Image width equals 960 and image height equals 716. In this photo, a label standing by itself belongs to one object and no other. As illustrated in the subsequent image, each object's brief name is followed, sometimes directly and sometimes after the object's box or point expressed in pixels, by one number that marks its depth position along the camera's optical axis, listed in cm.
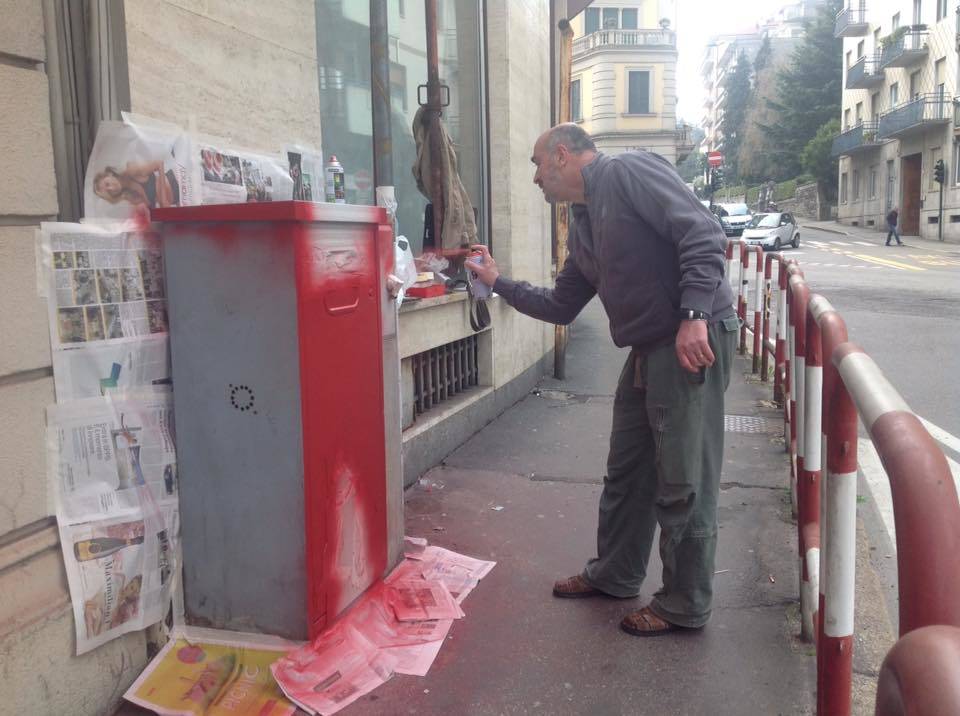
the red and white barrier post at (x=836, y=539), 207
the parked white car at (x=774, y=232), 3200
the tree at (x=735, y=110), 7900
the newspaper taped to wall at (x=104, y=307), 242
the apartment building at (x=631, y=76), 5147
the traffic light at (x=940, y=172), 3362
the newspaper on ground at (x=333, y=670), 269
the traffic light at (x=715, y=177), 3319
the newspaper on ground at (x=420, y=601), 330
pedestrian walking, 3479
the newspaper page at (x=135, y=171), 262
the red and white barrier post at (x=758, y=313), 848
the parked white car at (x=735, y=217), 3750
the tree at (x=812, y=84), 5731
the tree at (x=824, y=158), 5219
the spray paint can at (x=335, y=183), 387
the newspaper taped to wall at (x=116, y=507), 246
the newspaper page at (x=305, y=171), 358
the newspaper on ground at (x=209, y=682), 262
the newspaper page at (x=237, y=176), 301
